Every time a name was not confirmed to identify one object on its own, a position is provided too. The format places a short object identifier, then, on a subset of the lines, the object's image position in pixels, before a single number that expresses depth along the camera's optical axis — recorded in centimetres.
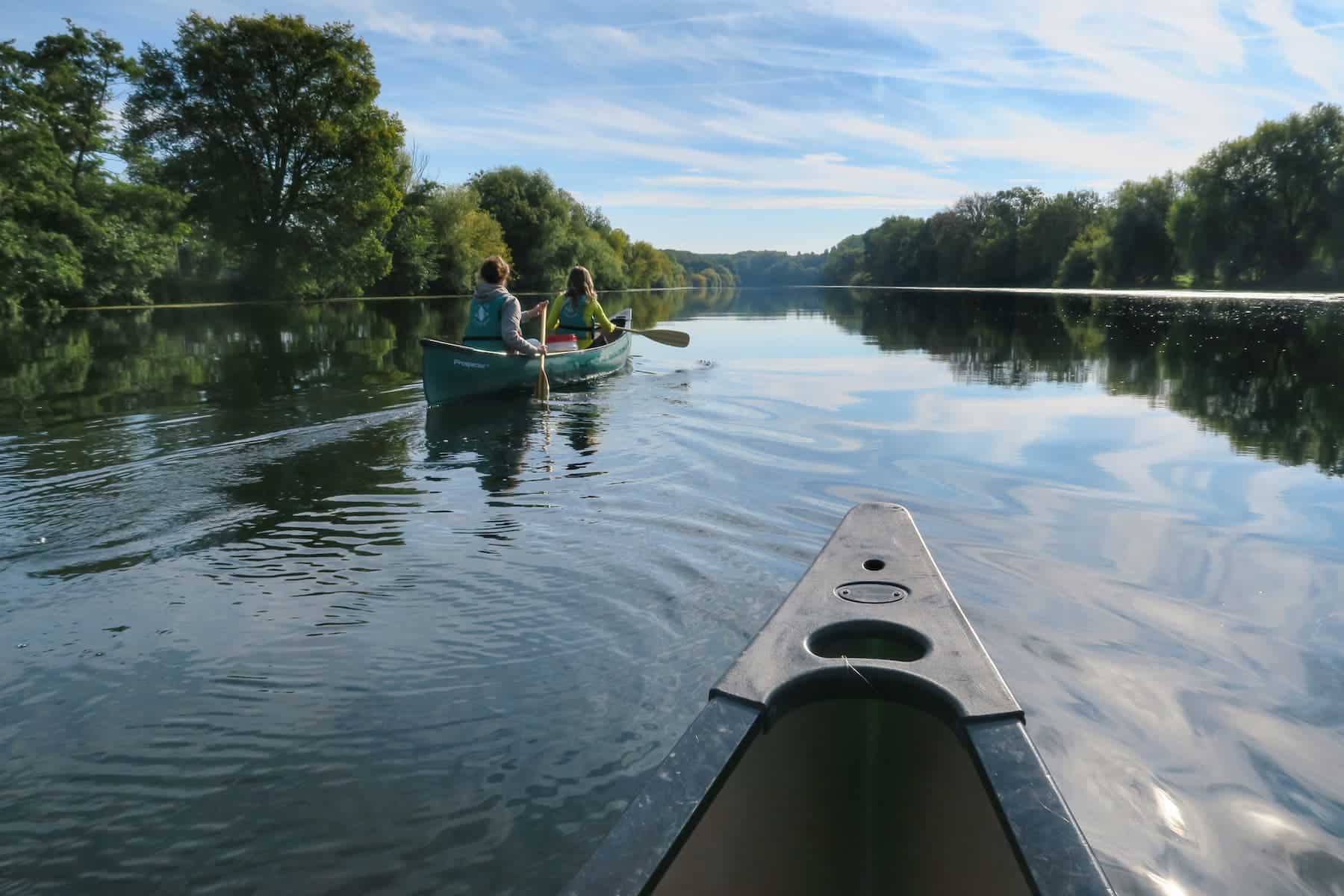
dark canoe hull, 154
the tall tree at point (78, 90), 3186
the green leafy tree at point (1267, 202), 4472
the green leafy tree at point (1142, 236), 5656
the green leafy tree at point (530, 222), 6378
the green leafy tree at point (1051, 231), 7619
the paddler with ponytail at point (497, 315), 976
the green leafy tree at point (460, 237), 5119
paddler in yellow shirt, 1206
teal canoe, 902
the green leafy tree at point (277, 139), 3562
